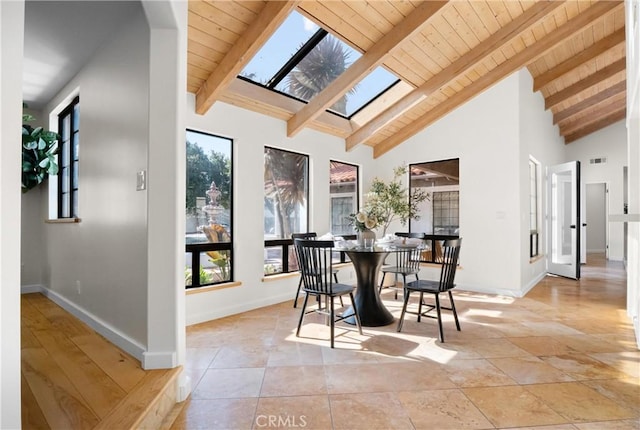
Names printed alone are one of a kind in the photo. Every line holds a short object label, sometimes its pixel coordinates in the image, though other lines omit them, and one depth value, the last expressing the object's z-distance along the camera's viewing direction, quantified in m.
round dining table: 3.65
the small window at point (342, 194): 5.68
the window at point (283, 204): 4.58
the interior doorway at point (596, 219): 9.57
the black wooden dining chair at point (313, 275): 3.15
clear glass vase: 3.78
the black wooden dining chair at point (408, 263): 4.05
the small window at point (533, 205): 5.97
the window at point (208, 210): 3.74
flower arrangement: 3.72
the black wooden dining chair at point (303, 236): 4.32
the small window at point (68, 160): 3.91
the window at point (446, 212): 5.63
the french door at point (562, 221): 6.23
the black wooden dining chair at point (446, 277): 3.30
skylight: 3.65
